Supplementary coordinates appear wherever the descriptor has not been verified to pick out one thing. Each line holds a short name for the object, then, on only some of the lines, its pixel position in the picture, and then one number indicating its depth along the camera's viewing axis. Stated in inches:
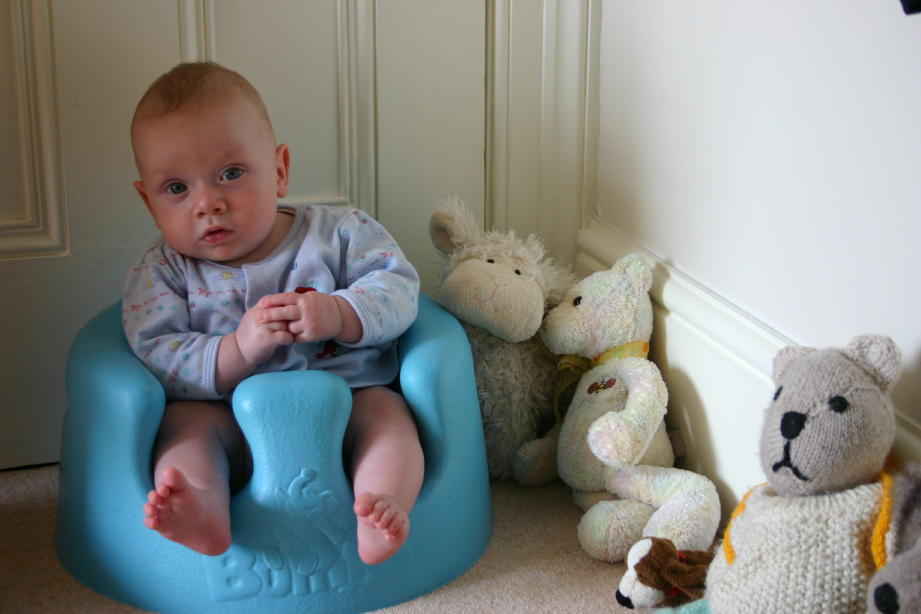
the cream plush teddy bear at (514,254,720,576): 45.3
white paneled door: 53.9
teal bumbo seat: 40.9
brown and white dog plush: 40.8
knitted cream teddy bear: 33.7
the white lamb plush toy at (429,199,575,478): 51.4
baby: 43.6
